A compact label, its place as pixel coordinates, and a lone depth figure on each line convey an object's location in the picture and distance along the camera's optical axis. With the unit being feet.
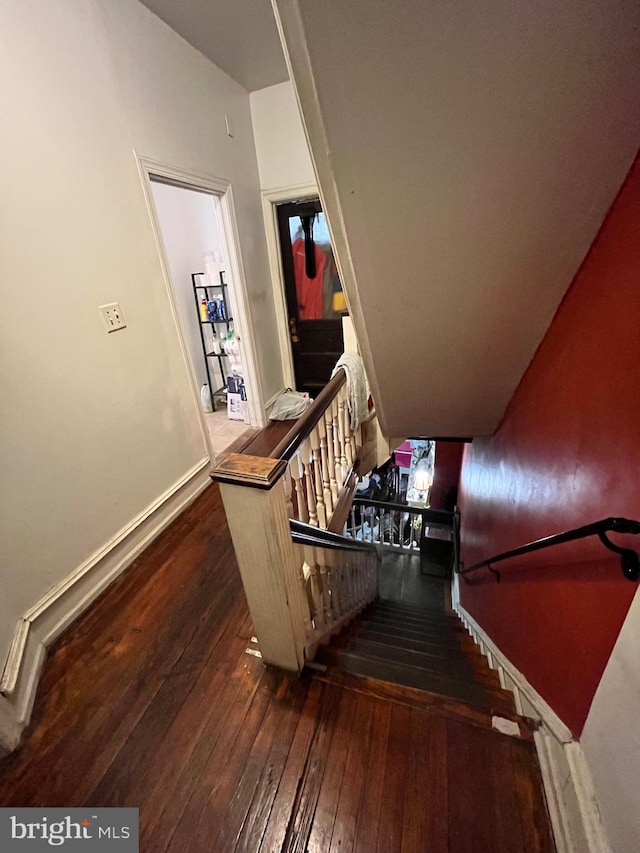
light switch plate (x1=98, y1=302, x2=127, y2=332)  5.55
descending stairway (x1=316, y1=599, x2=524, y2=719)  4.35
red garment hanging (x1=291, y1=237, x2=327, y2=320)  10.94
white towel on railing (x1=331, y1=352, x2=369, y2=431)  6.93
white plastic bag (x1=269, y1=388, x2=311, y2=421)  11.19
